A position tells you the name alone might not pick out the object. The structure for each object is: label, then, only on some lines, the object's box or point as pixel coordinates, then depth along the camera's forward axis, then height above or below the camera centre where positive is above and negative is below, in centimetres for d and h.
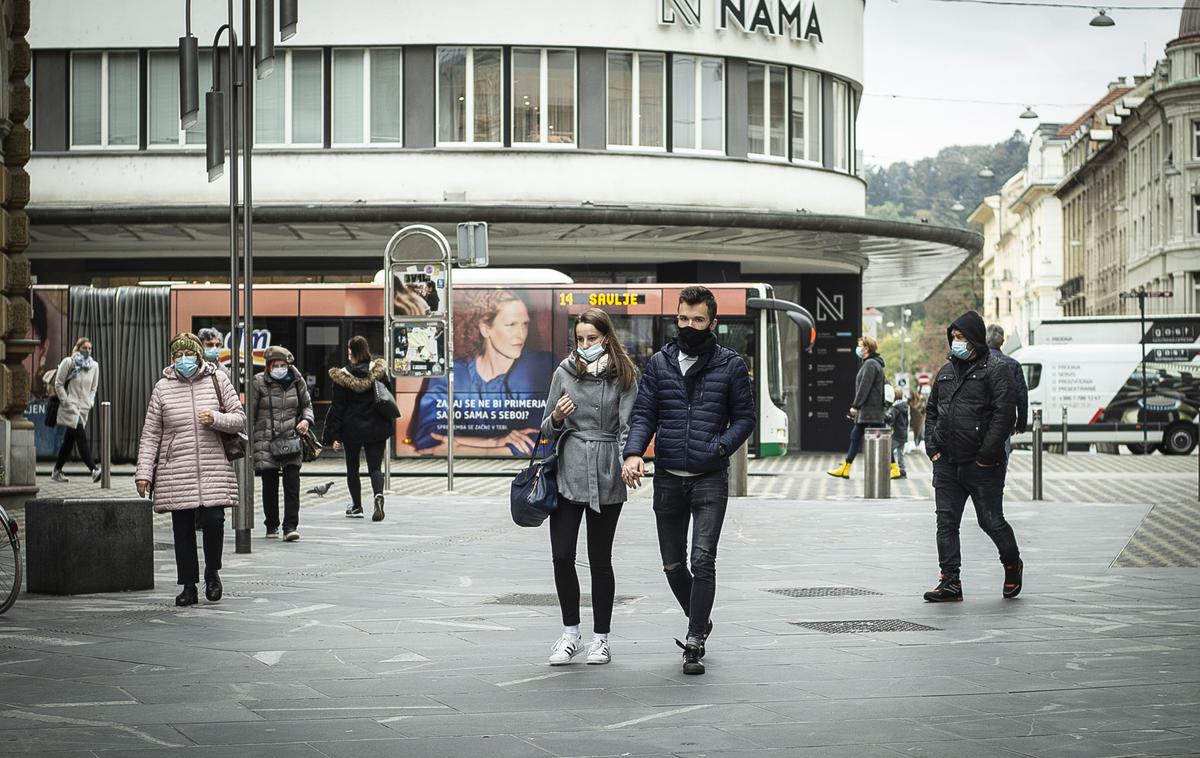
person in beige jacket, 2395 -7
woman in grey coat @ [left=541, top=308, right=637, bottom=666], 851 -34
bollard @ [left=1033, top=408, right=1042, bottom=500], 2053 -98
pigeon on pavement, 2053 -123
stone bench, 1142 -103
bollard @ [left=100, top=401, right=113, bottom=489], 2171 -76
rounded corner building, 3167 +494
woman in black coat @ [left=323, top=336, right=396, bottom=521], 1744 -31
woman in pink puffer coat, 1087 -43
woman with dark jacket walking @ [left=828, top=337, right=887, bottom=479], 2375 -12
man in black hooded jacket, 1121 -40
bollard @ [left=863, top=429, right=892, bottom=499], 2103 -104
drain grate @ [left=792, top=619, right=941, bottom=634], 973 -141
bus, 2750 +93
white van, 3612 -26
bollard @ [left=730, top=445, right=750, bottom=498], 2133 -116
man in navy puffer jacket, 834 -22
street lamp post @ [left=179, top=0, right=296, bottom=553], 1473 +233
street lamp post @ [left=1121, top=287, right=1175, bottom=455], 3518 -69
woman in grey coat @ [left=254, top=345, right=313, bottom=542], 1552 -33
